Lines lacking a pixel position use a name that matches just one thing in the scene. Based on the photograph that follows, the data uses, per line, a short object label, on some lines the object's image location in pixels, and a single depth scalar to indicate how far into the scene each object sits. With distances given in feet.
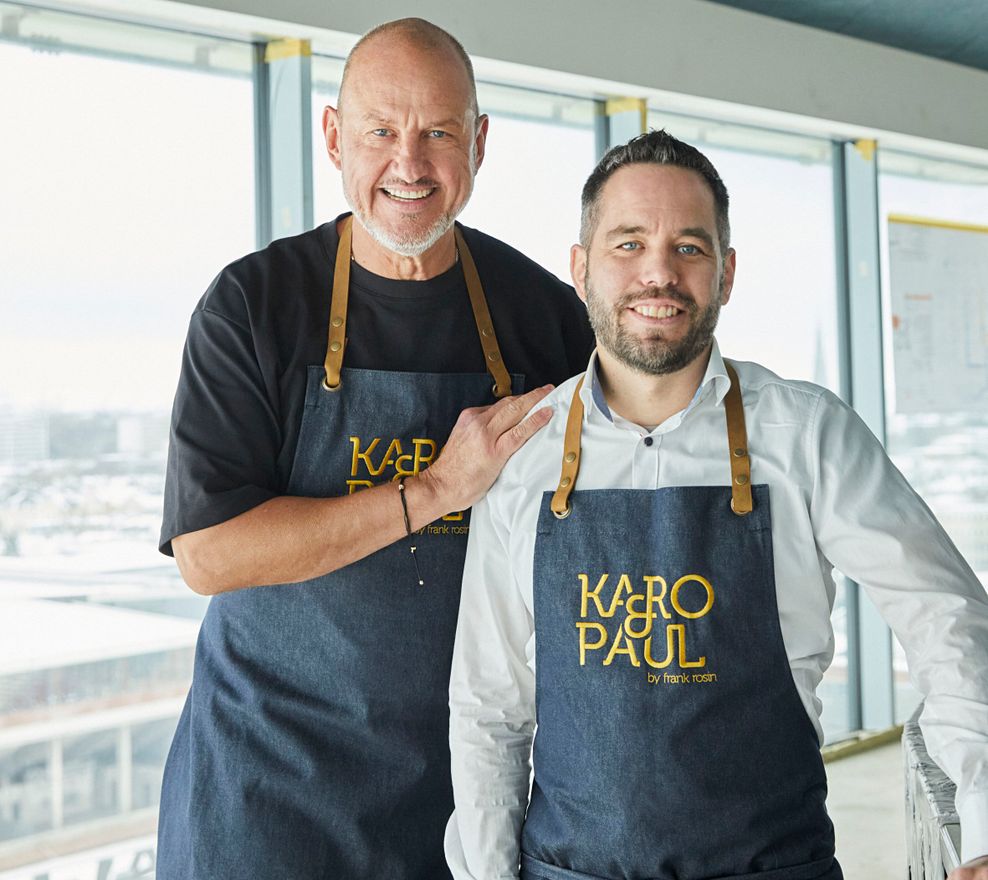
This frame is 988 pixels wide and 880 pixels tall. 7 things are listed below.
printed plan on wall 18.48
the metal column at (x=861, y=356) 17.79
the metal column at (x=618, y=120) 14.66
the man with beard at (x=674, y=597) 4.88
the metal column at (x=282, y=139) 11.66
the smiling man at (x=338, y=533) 5.82
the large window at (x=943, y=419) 18.37
